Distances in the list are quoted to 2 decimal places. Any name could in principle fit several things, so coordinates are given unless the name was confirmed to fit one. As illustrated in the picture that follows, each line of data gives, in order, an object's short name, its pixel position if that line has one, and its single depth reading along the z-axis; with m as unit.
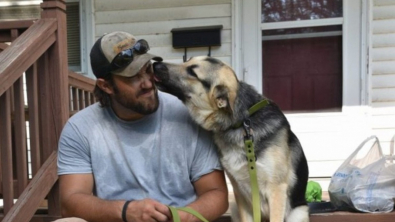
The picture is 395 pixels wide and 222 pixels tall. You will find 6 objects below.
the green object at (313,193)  3.24
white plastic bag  2.39
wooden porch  2.64
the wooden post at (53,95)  3.02
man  2.12
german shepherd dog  2.12
